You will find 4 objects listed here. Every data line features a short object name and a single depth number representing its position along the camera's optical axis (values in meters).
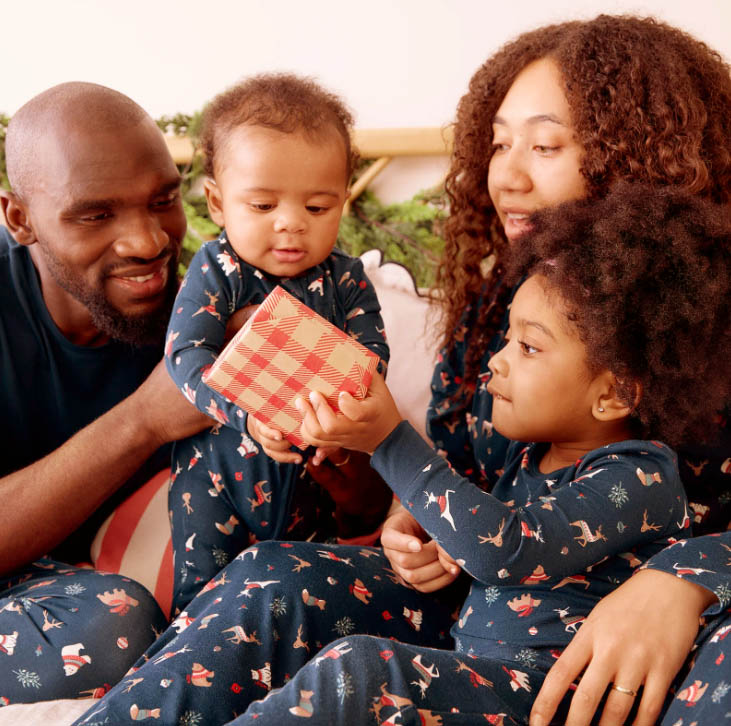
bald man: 1.64
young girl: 1.13
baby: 1.45
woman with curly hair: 1.11
